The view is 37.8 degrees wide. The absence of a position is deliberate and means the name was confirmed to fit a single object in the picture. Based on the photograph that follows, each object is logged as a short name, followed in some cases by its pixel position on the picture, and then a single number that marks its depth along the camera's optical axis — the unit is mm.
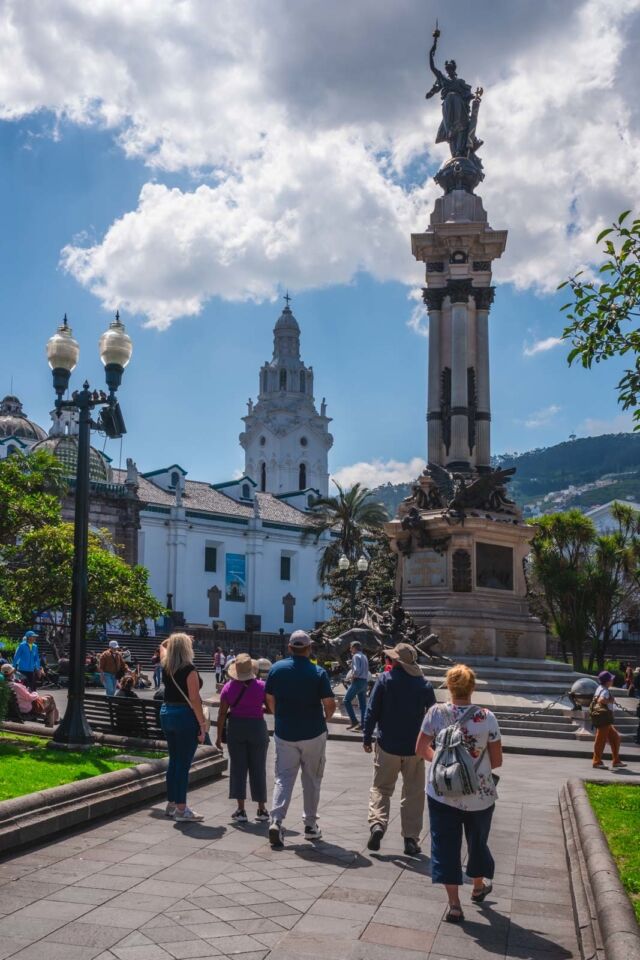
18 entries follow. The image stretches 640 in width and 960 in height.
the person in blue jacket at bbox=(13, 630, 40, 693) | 17688
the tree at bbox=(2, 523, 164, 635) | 19609
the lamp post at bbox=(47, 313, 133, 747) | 10508
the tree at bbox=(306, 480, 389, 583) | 43188
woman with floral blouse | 5438
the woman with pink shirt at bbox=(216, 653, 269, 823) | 8055
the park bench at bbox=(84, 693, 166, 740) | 11328
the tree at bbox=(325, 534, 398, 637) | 31578
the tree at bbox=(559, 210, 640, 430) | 7270
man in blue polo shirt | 7266
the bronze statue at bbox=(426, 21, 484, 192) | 25359
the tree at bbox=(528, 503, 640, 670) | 37344
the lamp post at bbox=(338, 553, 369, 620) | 27250
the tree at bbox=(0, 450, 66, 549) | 14609
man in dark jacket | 7121
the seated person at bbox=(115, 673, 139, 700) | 15359
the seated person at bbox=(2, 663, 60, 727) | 12883
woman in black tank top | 7785
